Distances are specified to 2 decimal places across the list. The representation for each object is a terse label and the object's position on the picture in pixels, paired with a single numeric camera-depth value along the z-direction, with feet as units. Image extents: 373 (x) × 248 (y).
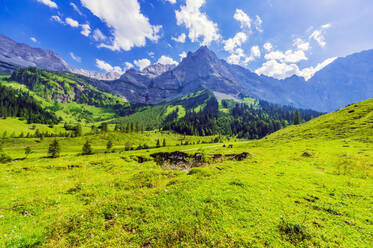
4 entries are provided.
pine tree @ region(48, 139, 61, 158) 210.18
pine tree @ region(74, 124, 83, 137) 443.32
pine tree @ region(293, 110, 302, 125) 423.80
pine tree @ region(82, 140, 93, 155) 251.60
